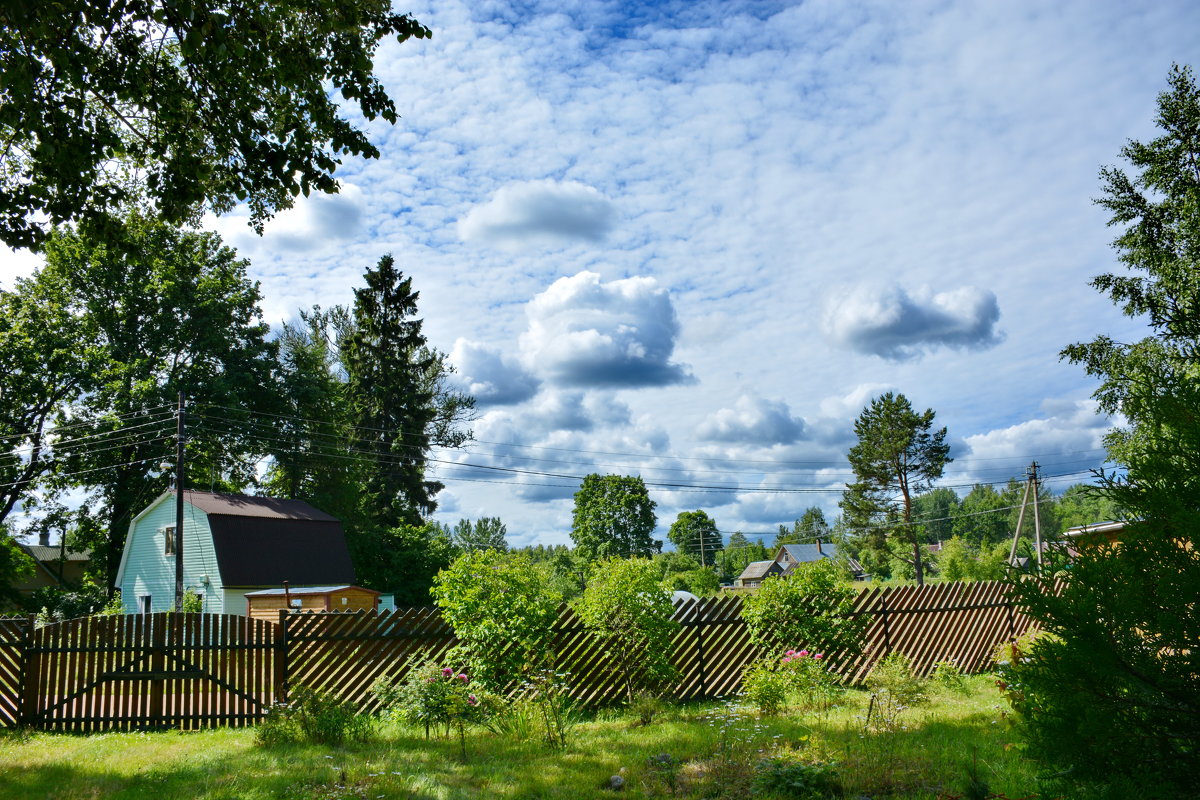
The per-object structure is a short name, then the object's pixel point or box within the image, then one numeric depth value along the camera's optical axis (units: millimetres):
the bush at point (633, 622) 9586
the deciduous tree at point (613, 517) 62250
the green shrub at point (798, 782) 5336
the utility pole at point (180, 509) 22672
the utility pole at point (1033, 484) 33350
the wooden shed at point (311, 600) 21703
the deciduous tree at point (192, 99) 6785
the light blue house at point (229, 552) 27812
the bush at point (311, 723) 7934
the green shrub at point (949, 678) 10664
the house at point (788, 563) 82438
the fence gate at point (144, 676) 9328
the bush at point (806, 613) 10570
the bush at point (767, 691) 8672
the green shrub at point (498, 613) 8938
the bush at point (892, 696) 7574
